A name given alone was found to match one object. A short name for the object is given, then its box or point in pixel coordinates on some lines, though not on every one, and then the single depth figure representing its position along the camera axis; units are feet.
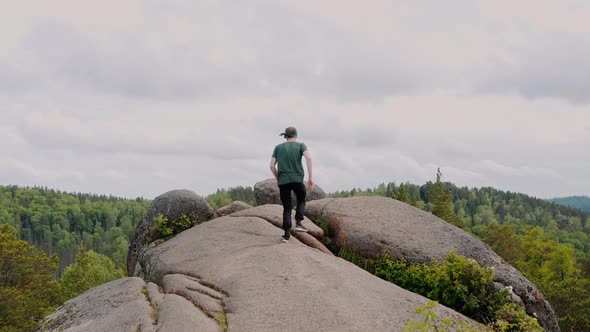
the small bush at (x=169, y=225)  67.56
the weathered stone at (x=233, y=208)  73.12
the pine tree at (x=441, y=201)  178.70
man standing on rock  47.19
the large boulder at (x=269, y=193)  82.84
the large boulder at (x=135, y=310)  33.30
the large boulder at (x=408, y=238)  51.93
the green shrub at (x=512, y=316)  41.08
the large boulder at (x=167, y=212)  69.26
